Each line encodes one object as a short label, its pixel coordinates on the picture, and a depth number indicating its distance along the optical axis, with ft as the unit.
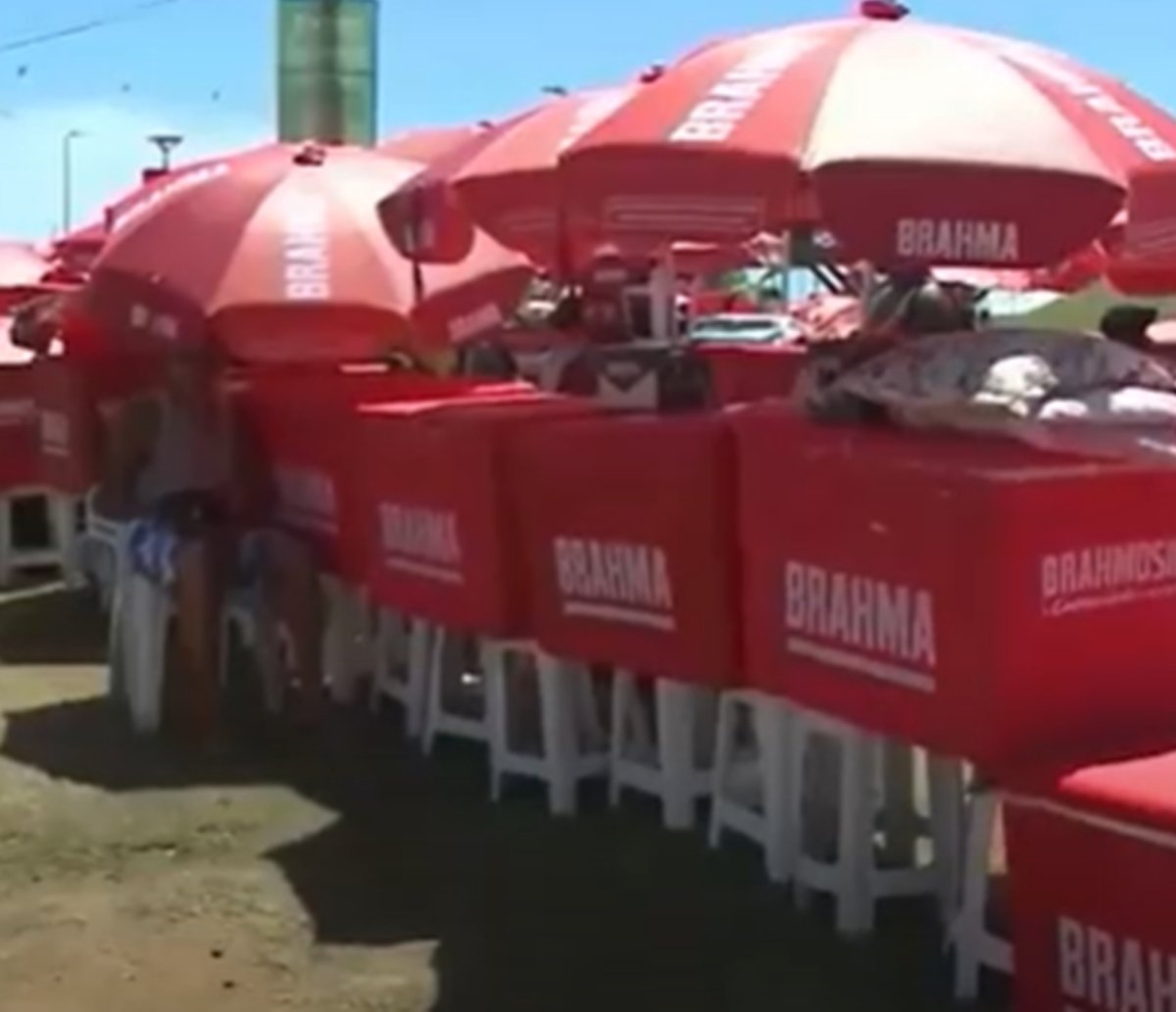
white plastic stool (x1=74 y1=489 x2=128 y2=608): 33.50
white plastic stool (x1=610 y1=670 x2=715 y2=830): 23.29
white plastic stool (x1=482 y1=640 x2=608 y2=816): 24.41
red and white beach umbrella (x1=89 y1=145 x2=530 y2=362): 27.71
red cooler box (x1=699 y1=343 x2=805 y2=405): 39.11
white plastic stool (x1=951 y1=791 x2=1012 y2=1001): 17.42
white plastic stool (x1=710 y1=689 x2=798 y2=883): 20.80
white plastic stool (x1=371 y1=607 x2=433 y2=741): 27.89
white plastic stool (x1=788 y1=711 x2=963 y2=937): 19.65
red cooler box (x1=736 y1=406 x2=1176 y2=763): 16.48
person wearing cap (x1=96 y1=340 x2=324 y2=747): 28.37
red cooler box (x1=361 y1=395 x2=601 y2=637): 24.14
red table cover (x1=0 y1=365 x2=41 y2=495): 42.83
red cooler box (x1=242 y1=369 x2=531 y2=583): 28.48
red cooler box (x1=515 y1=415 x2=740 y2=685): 20.77
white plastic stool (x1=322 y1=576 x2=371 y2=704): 30.63
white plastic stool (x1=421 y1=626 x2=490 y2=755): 26.99
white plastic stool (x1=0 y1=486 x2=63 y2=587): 43.04
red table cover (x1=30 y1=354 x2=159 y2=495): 37.50
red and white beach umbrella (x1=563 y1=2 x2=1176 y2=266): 18.17
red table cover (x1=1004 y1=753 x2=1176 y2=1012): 14.37
